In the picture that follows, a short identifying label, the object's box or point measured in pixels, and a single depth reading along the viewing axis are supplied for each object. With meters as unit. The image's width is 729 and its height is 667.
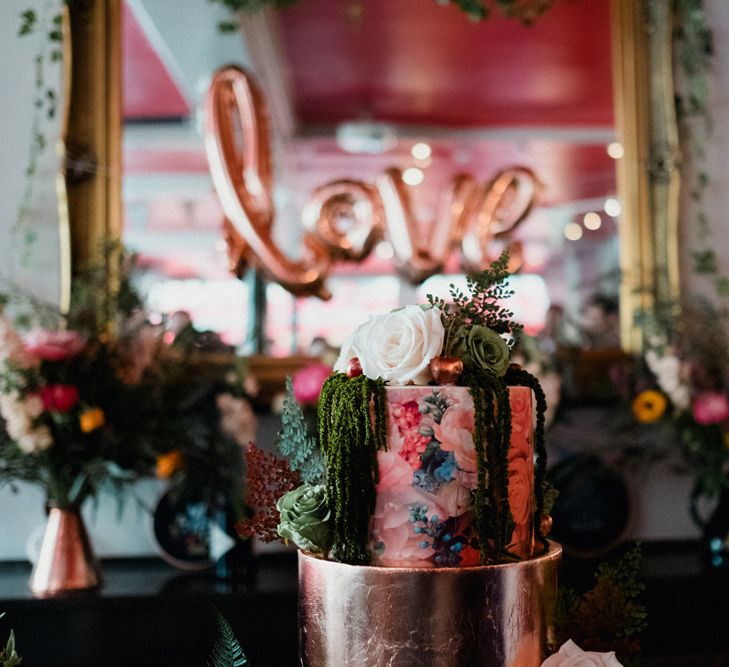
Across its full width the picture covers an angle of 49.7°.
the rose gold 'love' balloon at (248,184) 2.08
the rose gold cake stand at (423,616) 0.79
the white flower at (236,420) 1.89
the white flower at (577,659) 0.82
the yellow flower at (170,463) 1.85
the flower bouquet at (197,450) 1.84
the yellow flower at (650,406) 1.97
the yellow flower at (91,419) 1.71
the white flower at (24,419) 1.67
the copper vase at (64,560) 1.71
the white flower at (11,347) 1.65
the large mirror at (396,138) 2.10
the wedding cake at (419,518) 0.80
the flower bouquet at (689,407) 1.95
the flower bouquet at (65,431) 1.68
